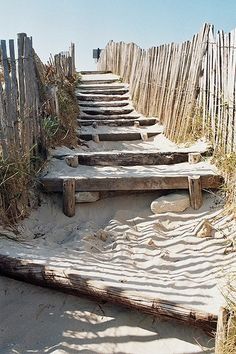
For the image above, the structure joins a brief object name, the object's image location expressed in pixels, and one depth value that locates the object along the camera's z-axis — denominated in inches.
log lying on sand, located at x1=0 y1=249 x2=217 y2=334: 96.0
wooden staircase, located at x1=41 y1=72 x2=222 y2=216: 169.5
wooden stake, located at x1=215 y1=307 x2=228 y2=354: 86.6
